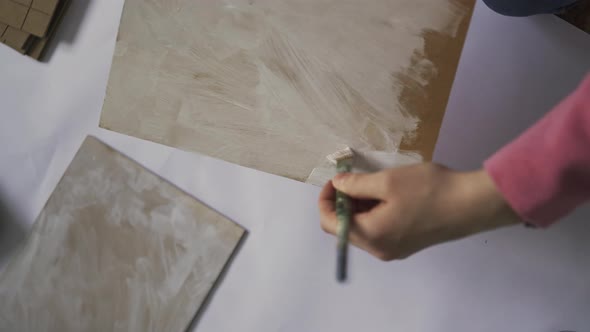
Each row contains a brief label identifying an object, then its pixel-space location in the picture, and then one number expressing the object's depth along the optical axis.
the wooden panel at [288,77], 0.74
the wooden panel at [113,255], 0.98
